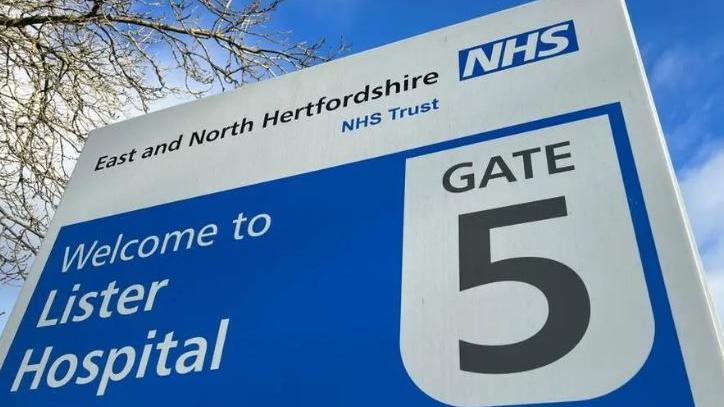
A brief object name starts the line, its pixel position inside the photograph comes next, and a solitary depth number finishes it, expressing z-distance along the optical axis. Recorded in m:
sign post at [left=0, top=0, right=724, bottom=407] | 1.13
